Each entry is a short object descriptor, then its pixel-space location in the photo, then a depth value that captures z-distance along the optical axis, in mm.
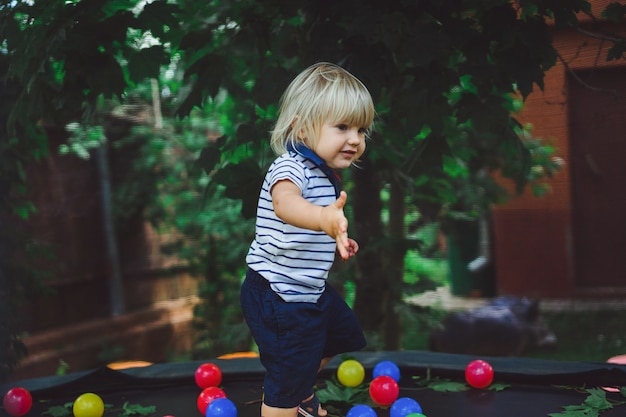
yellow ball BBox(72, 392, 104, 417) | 1979
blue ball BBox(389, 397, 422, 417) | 1824
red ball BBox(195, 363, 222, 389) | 2281
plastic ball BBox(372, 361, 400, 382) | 2229
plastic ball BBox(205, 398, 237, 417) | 1848
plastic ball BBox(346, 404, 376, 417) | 1788
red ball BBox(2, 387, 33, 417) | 2041
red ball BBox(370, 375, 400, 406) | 2008
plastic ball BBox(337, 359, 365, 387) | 2227
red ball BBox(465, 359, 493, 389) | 2162
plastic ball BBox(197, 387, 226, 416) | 2010
